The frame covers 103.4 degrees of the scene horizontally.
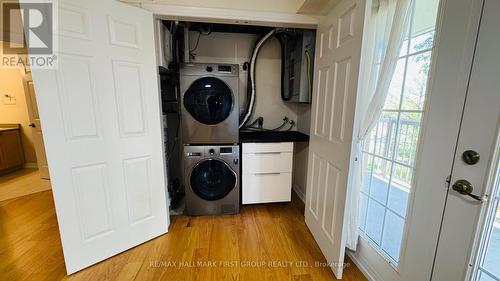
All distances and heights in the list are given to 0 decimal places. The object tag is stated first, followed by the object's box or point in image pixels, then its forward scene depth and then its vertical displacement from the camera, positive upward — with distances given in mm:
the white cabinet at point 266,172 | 2320 -745
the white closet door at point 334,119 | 1333 -69
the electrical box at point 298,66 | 2199 +535
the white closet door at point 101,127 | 1376 -158
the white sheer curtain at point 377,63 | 1154 +315
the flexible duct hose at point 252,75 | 2479 +458
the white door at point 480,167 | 794 -233
